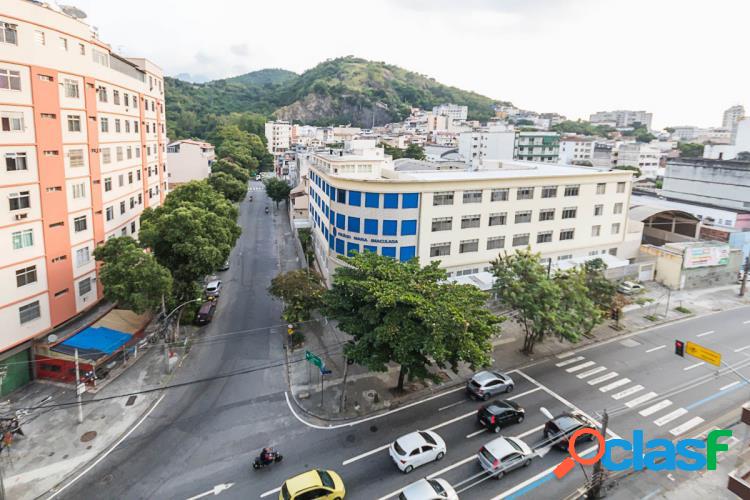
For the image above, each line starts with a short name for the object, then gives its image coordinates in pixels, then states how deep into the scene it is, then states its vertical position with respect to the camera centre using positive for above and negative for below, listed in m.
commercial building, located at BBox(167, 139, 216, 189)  82.12 -1.45
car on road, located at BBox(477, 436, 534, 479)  20.95 -13.63
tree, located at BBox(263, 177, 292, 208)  83.38 -5.96
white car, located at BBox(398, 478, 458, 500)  18.72 -13.78
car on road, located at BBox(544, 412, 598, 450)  23.08 -13.41
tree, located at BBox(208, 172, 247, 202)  71.50 -4.72
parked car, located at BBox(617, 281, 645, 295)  45.03 -11.84
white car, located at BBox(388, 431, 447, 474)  21.41 -13.83
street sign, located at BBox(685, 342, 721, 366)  19.50 -8.05
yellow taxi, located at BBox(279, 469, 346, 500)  18.75 -13.80
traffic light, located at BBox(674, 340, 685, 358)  23.48 -9.13
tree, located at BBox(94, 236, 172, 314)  30.56 -8.55
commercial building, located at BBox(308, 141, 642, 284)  36.81 -4.48
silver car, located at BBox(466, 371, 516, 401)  27.30 -13.37
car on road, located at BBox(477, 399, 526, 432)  24.38 -13.53
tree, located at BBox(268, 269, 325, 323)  34.16 -10.29
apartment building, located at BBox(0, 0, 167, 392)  27.31 -1.31
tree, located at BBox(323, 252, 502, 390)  22.95 -8.23
